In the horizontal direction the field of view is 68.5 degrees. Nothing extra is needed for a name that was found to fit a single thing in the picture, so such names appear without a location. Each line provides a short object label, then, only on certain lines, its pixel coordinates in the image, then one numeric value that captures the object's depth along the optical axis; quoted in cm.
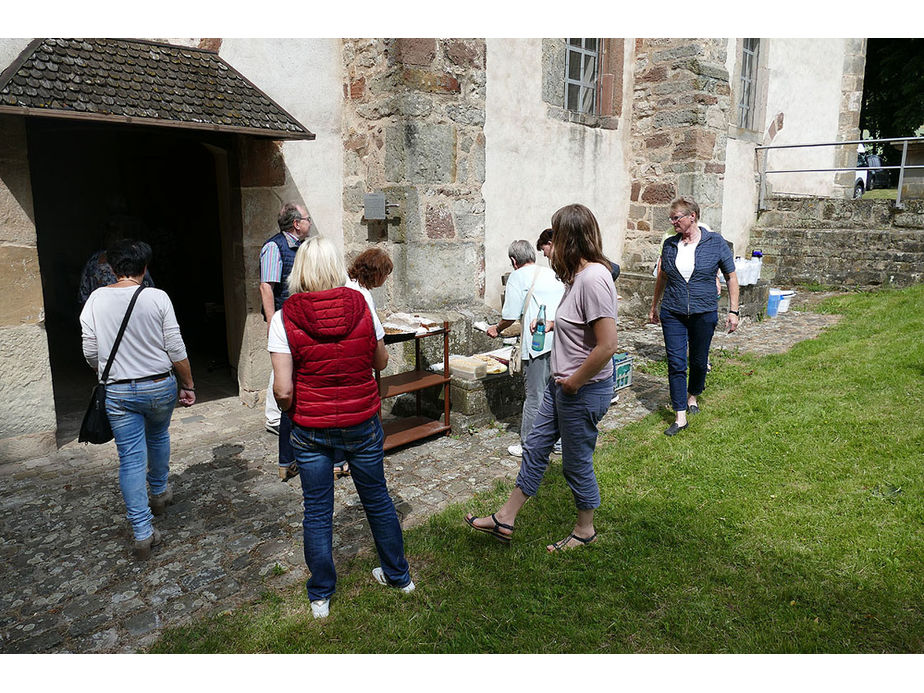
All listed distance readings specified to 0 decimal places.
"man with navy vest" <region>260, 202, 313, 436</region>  464
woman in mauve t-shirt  322
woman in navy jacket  534
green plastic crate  655
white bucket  1051
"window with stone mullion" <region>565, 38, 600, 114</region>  897
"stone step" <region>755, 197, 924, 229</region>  1168
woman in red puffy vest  288
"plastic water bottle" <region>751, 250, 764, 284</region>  1005
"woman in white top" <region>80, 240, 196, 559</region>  354
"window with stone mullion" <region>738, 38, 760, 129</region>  1215
